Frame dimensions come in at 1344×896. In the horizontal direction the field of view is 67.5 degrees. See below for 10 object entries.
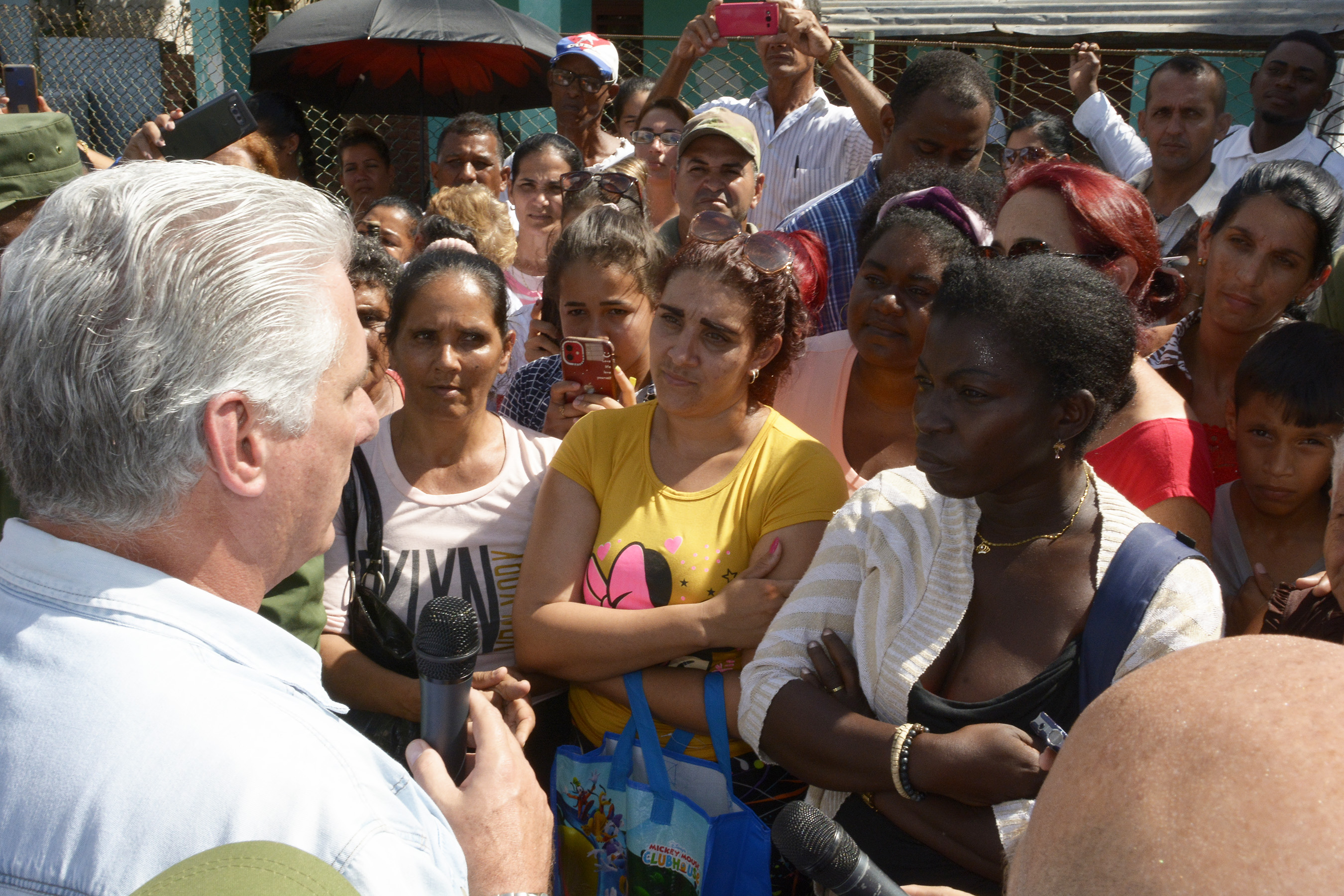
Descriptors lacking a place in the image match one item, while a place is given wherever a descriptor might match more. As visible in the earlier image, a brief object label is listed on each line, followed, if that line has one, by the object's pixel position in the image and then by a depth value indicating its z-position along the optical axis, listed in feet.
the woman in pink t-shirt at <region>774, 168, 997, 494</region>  9.20
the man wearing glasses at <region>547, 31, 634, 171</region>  19.54
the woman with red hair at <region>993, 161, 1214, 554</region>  7.42
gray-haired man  3.25
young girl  11.15
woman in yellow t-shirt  7.93
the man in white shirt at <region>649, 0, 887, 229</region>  15.10
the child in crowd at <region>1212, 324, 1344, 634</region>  7.97
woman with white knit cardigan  6.13
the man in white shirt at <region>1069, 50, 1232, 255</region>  14.93
